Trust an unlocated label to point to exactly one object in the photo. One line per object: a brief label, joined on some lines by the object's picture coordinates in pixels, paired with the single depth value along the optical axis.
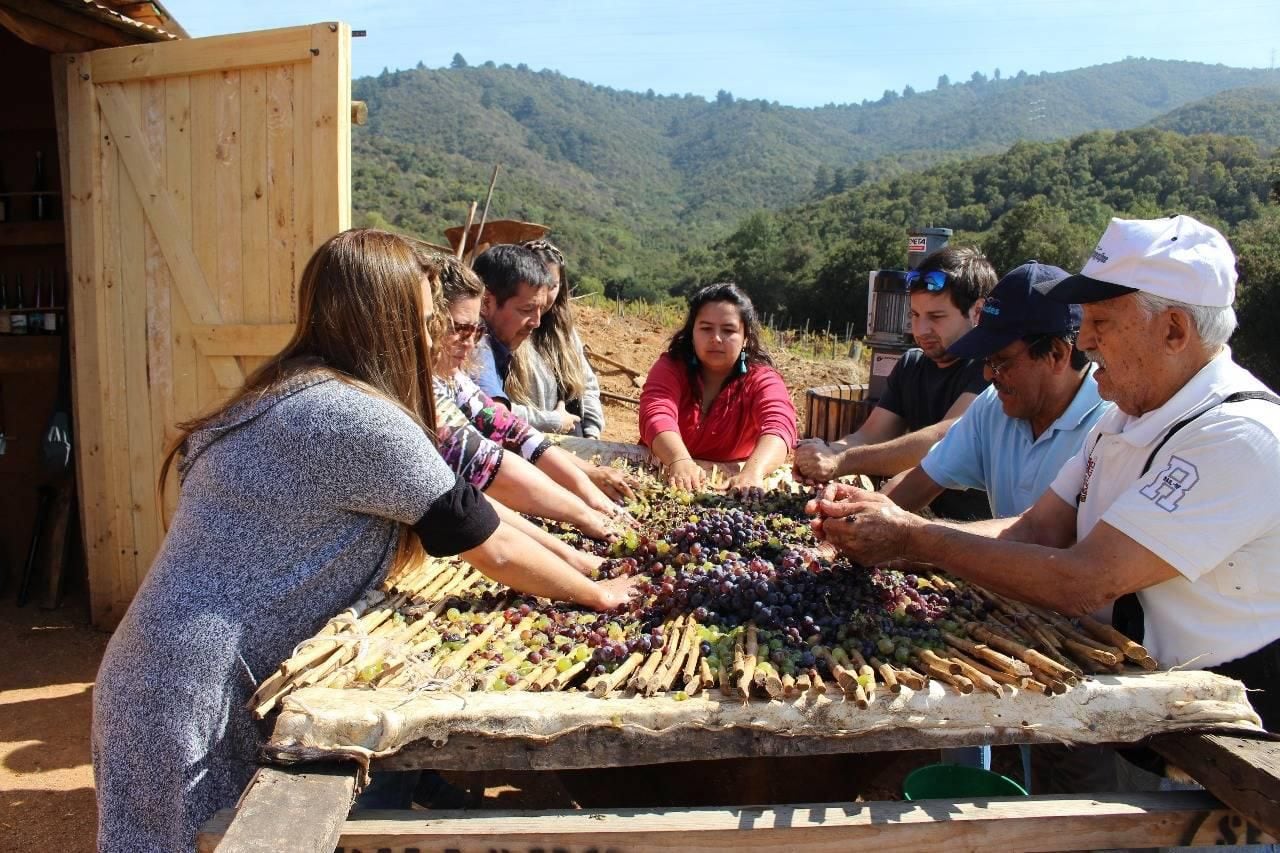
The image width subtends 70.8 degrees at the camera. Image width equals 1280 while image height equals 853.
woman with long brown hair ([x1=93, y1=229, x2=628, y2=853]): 1.90
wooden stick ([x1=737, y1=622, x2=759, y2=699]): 1.75
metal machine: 6.24
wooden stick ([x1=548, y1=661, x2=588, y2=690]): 1.84
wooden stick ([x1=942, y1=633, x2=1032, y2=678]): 1.82
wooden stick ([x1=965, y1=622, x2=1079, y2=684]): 1.80
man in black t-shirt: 3.74
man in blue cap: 2.81
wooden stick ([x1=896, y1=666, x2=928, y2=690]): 1.79
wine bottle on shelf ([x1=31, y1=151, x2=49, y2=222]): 6.47
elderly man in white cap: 1.87
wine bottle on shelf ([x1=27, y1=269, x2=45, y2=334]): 6.36
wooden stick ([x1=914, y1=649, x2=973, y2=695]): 1.77
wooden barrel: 5.49
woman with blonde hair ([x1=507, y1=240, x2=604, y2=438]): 5.16
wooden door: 4.84
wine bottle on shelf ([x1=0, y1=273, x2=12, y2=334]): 6.32
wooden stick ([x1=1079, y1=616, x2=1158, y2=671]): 1.92
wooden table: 1.63
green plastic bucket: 2.49
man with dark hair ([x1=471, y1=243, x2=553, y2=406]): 4.77
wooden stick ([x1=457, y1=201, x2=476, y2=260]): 7.40
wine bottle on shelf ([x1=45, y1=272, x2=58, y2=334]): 6.34
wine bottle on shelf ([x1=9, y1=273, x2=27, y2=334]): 6.31
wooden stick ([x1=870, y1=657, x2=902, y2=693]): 1.78
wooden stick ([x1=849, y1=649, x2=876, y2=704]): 1.77
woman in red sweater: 4.30
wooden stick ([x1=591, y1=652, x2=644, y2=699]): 1.79
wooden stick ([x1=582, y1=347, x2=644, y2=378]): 12.84
